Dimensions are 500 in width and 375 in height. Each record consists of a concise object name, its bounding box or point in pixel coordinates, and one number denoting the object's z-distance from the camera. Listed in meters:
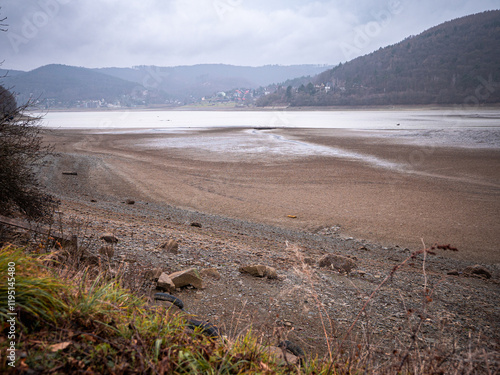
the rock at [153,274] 4.51
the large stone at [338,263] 6.84
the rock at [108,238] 6.17
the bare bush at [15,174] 5.24
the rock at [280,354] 2.74
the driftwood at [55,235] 3.90
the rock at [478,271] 7.40
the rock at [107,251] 5.08
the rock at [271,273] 5.77
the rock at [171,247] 6.36
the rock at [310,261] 7.00
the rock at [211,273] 5.43
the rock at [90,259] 4.44
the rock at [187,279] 4.74
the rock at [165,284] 4.45
